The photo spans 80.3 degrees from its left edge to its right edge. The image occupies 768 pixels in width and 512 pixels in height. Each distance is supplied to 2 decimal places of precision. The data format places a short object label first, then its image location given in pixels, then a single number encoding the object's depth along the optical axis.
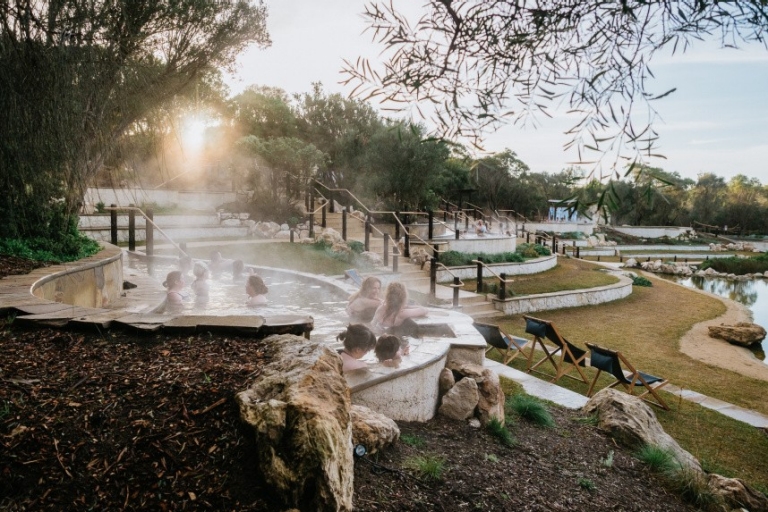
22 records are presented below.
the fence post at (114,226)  12.06
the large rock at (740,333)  11.34
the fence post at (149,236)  12.17
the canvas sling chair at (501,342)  7.73
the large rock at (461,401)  4.12
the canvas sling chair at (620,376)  6.57
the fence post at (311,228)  16.68
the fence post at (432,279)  11.53
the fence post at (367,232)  14.64
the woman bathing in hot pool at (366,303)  6.71
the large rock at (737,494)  3.81
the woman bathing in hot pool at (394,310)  5.75
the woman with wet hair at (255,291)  7.95
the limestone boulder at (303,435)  2.03
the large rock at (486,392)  4.15
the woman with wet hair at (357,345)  3.97
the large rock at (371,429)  2.88
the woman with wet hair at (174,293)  7.07
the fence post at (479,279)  12.83
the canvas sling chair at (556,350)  7.50
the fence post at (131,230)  12.22
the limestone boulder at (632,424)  4.46
